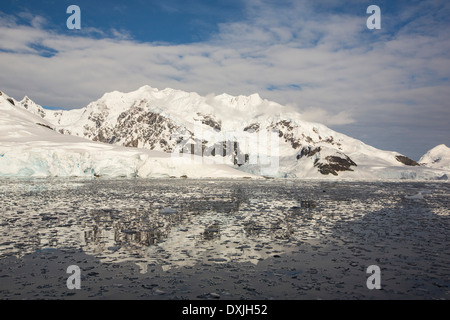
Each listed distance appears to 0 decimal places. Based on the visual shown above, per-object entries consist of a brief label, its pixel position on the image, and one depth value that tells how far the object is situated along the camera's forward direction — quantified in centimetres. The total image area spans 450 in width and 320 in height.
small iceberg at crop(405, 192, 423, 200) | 3553
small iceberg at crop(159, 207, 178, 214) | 2199
